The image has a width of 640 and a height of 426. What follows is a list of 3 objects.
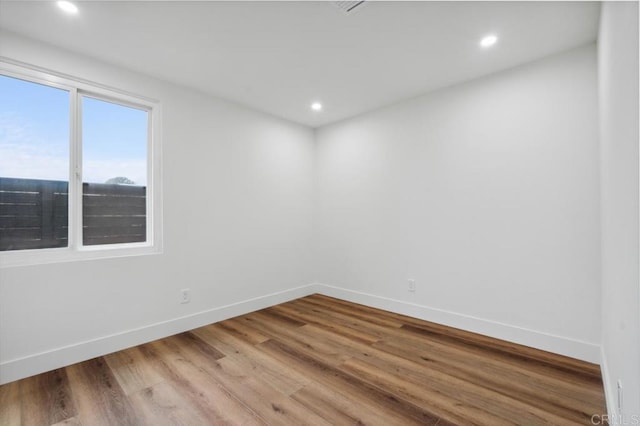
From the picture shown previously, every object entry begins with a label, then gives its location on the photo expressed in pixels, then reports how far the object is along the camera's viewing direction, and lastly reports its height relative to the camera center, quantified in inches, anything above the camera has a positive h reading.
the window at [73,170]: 88.1 +15.9
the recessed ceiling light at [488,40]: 88.9 +54.9
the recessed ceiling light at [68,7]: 74.4 +55.4
